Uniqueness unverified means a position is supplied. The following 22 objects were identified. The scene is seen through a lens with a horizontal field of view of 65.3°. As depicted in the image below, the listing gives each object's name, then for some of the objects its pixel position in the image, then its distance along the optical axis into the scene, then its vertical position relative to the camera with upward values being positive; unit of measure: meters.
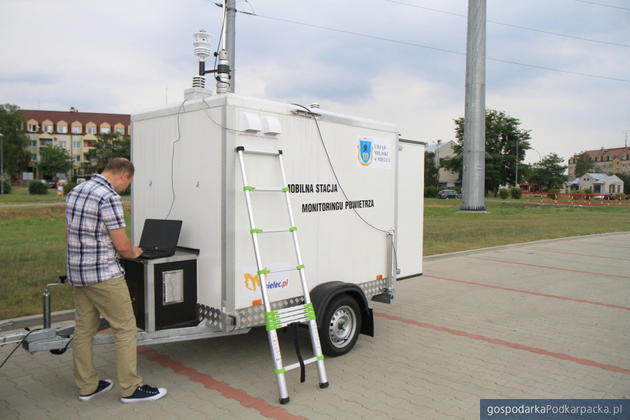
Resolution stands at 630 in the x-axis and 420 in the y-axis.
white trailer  4.26 -0.07
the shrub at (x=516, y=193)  54.94 +0.14
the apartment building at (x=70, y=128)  97.75 +12.74
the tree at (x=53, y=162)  75.19 +4.40
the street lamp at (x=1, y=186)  47.00 +0.40
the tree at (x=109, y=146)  66.44 +6.30
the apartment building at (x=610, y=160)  146.00 +10.86
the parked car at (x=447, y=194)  61.12 -0.04
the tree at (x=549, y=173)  77.79 +3.42
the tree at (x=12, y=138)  71.00 +7.67
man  3.75 -0.64
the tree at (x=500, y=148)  68.19 +6.49
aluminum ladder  4.02 -1.02
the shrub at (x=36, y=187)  43.53 +0.30
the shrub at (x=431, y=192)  64.19 +0.21
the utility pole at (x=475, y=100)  27.02 +5.31
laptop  4.36 -0.43
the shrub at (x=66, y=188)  38.39 +0.22
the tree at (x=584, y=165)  129.90 +7.87
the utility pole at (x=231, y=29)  9.48 +3.18
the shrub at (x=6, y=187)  48.92 +0.32
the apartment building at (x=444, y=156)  98.93 +6.95
